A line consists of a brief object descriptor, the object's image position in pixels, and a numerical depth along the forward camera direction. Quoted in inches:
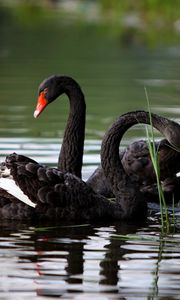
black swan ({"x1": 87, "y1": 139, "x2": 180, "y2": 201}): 675.4
